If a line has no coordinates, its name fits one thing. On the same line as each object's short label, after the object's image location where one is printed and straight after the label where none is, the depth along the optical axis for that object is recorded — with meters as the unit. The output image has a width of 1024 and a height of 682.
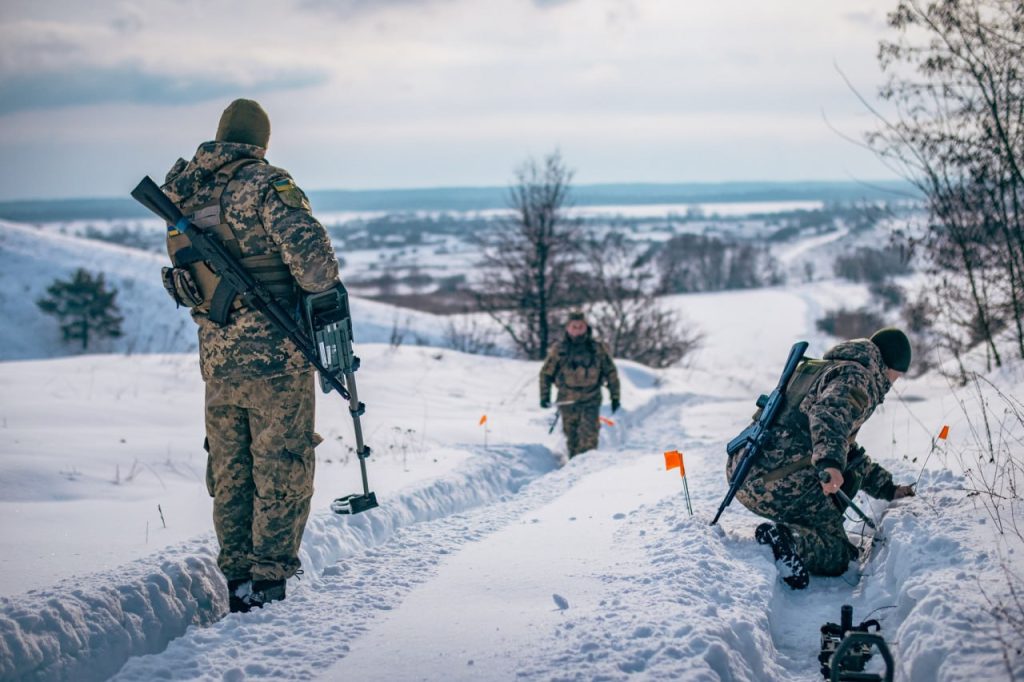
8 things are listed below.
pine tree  56.00
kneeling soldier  4.86
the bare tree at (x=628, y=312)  31.08
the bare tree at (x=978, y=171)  9.38
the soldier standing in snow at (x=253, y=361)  4.44
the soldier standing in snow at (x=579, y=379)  10.24
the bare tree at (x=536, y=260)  27.05
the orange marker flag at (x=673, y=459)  5.87
